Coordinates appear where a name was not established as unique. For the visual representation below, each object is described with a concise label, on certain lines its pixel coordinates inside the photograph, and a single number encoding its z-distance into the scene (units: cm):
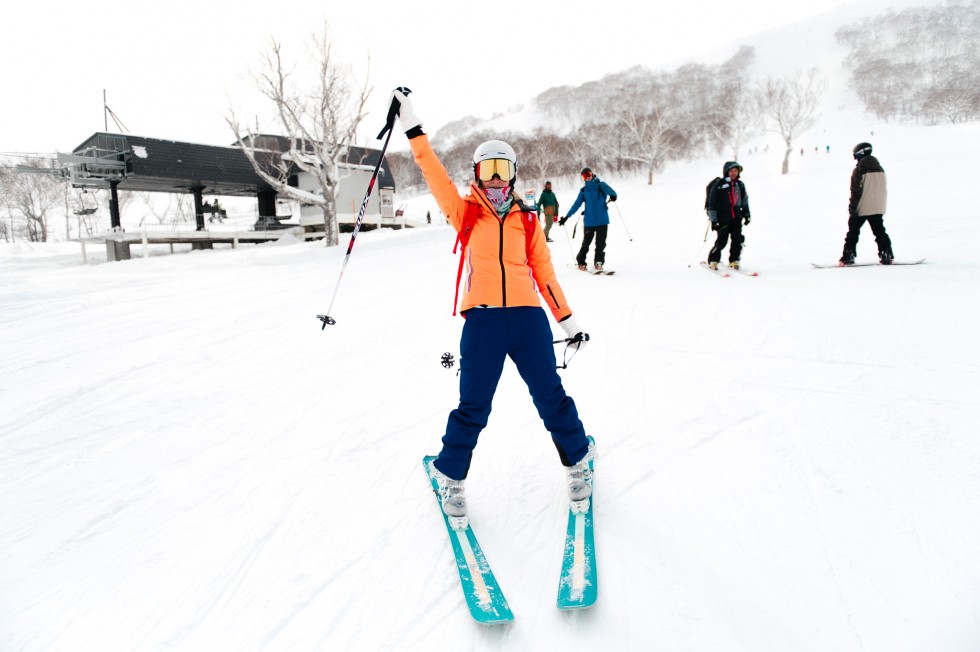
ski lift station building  2181
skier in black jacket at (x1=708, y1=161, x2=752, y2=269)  809
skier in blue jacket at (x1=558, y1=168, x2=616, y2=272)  855
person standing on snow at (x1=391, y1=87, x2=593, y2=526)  232
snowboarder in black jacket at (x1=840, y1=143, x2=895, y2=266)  759
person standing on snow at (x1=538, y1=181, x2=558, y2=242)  1364
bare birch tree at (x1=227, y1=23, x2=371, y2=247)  1891
